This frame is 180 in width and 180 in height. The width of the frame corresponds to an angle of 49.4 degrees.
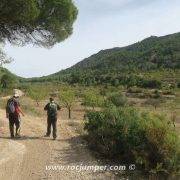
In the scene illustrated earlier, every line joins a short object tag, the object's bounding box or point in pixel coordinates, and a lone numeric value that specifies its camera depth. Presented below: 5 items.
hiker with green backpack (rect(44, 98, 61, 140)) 7.72
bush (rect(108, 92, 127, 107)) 19.44
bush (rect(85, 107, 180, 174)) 5.78
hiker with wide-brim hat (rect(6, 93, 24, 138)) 7.49
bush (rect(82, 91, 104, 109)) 14.96
